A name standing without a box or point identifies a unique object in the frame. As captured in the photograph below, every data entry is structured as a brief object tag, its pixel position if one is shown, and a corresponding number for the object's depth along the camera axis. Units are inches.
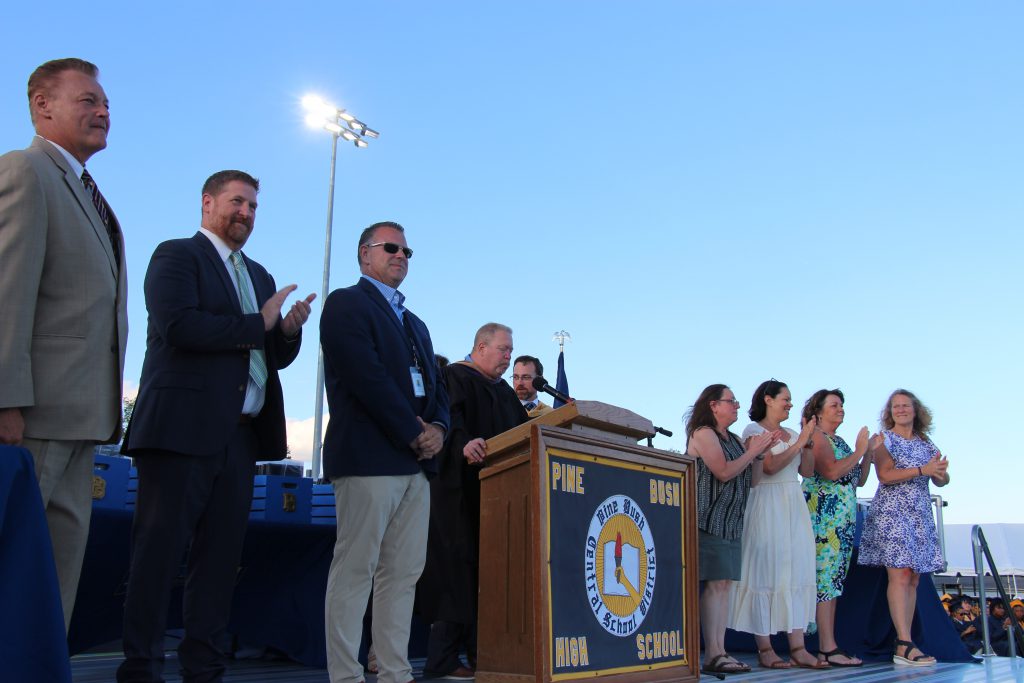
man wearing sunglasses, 133.4
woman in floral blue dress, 241.1
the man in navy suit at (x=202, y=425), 110.5
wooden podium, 129.4
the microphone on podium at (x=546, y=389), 156.7
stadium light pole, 754.8
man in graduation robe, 176.1
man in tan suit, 94.6
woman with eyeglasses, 200.8
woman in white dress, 216.7
